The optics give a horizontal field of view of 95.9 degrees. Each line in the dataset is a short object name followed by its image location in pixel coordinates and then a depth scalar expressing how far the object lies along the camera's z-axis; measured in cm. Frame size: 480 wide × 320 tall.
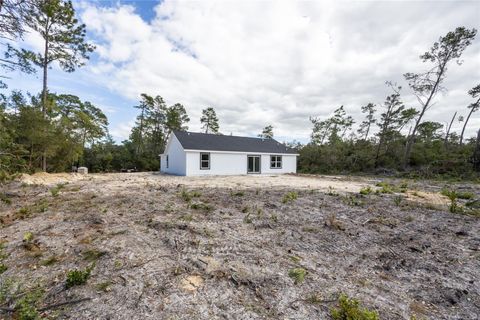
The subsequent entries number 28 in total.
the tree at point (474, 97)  1678
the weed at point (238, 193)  773
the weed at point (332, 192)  779
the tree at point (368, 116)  2412
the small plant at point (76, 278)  256
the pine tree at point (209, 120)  3122
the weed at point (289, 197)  683
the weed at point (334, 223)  459
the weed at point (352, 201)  644
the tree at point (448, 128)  2348
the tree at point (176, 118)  2794
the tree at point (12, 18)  423
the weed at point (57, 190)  753
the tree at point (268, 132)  3612
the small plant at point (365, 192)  799
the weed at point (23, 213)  529
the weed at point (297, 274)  275
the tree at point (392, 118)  1958
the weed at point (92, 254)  319
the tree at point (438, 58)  1487
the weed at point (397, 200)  652
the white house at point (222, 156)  1576
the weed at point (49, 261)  310
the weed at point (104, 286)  252
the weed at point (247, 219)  495
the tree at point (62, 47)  1299
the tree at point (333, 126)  2841
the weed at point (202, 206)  588
